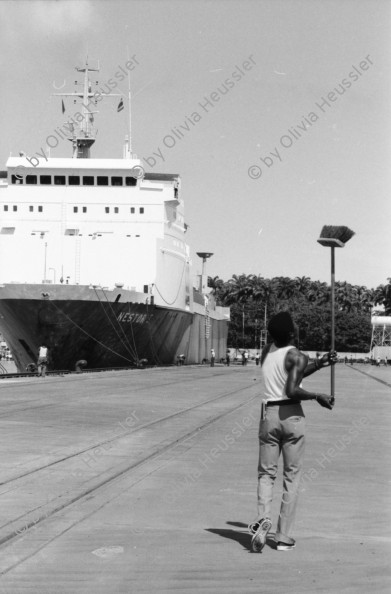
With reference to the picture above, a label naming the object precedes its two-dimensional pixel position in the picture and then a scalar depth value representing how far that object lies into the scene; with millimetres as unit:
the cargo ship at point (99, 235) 48125
